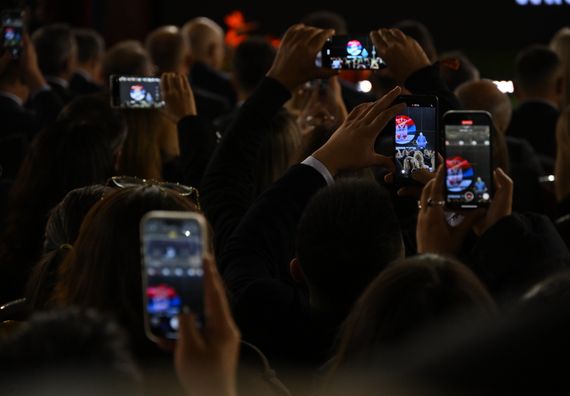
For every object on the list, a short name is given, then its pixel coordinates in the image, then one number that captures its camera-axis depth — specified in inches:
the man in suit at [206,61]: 577.1
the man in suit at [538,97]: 440.5
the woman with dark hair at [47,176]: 262.7
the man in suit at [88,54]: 566.3
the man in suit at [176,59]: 480.4
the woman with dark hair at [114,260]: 144.0
